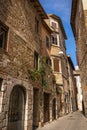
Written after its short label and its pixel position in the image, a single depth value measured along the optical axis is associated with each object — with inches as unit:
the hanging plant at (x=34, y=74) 344.5
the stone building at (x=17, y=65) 250.1
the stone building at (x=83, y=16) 366.3
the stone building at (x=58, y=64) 625.3
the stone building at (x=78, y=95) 1208.8
